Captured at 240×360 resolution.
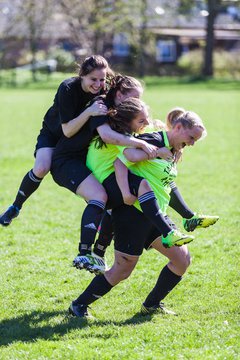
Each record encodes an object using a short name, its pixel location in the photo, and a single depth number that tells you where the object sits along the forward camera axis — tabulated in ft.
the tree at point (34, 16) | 314.14
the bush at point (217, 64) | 309.22
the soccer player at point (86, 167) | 32.86
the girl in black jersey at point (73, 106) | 34.60
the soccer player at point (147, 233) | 33.09
